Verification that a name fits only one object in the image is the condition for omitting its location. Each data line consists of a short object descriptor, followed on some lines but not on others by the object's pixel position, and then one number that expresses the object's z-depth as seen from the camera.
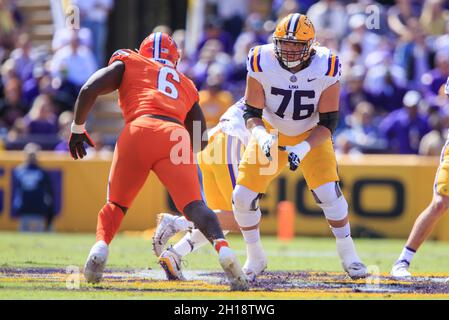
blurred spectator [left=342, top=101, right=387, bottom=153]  13.77
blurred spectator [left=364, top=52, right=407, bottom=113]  14.30
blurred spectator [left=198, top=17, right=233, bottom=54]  15.95
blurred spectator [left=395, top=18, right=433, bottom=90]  14.48
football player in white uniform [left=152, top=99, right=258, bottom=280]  7.80
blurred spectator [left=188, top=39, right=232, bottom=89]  15.04
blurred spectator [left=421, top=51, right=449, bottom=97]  13.71
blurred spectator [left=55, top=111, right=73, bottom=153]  14.44
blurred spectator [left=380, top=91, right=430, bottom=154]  13.65
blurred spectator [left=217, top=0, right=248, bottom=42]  16.48
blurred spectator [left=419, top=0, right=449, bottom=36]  14.92
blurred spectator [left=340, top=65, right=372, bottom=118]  14.30
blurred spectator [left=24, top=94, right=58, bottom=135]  14.80
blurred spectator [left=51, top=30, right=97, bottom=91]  15.28
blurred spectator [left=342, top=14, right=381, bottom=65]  14.95
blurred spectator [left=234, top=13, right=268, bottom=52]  15.25
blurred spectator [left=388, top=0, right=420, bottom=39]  15.28
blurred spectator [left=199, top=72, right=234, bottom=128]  13.21
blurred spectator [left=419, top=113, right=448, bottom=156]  13.19
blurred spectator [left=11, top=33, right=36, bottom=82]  16.05
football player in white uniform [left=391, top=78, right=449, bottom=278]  7.65
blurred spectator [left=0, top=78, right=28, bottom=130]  15.43
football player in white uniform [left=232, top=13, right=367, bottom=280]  7.24
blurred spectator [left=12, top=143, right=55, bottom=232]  13.66
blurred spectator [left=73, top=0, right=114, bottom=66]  16.19
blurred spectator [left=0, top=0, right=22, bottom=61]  17.16
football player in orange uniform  6.66
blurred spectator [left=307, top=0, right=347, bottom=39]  15.33
